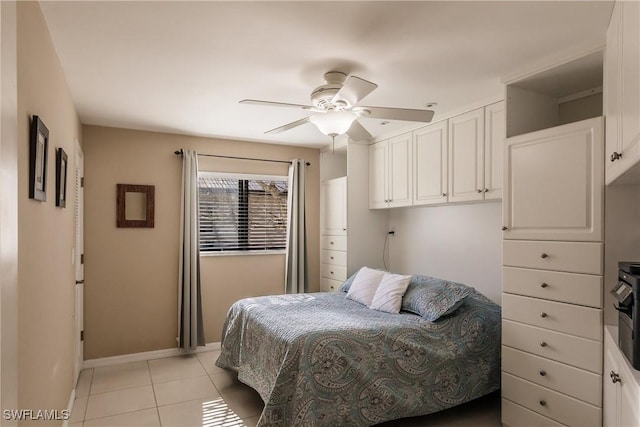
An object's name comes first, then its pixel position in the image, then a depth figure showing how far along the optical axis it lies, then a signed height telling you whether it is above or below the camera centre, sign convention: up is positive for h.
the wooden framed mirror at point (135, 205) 4.15 +0.11
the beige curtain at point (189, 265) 4.32 -0.54
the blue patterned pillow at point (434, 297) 3.04 -0.64
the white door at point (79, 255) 3.53 -0.36
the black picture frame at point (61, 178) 2.35 +0.24
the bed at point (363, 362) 2.51 -1.00
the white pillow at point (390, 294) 3.36 -0.67
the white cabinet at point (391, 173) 4.06 +0.48
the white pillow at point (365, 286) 3.68 -0.66
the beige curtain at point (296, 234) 4.86 -0.22
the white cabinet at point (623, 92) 1.53 +0.57
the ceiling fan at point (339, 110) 2.41 +0.69
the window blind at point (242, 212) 4.65 +0.05
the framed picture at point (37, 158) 1.66 +0.25
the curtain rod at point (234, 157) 4.41 +0.70
